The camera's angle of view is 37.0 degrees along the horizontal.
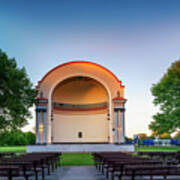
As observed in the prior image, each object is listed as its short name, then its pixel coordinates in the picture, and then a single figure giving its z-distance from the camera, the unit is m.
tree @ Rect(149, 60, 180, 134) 29.11
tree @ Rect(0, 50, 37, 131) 26.81
